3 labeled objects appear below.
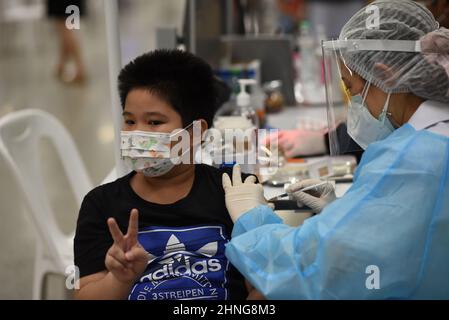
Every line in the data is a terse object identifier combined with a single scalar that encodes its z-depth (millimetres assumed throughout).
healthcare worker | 1244
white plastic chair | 2246
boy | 1501
